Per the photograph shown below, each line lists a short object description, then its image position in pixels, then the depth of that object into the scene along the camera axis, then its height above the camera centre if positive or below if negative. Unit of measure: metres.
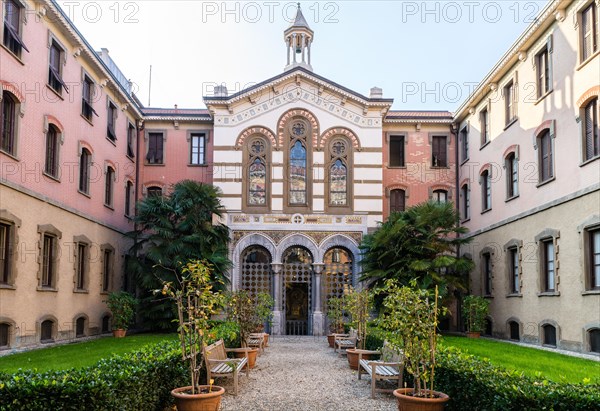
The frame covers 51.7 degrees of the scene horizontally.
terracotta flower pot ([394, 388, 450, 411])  8.65 -1.86
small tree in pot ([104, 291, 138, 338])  22.14 -1.62
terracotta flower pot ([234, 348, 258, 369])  14.71 -2.11
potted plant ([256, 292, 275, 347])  19.90 -1.33
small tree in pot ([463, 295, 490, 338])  22.50 -1.56
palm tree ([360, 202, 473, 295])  22.55 +0.74
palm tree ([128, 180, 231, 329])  23.31 +1.16
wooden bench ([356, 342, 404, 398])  11.21 -1.88
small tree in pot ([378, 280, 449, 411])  9.00 -1.01
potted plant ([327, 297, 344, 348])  23.03 -1.76
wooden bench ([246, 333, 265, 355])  17.91 -2.18
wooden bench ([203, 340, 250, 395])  10.94 -1.82
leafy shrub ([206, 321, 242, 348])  14.70 -1.69
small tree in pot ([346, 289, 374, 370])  16.42 -1.16
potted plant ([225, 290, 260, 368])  15.92 -1.16
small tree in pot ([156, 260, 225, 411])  8.83 -1.03
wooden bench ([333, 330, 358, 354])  17.70 -2.15
